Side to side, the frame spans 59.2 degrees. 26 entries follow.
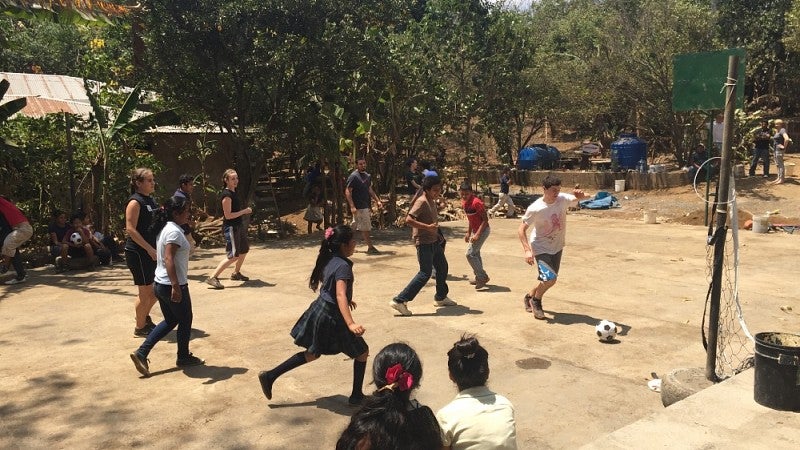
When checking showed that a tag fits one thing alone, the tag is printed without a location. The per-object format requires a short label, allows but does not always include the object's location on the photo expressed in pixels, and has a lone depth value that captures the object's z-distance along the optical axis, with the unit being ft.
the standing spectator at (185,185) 27.99
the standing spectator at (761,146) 62.49
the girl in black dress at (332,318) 16.78
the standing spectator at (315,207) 51.90
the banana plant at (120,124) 41.81
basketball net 17.10
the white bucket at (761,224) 44.39
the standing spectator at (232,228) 30.12
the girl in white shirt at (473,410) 10.70
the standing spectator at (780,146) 60.18
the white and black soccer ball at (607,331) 22.45
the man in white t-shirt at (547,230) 24.62
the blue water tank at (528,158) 81.41
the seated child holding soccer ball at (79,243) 37.29
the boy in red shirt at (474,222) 29.14
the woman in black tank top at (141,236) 22.06
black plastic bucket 15.21
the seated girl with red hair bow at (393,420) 8.79
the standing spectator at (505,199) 57.93
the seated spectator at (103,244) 38.65
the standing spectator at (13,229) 33.14
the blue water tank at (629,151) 72.64
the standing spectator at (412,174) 55.09
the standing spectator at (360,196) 39.28
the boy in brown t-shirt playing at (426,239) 26.23
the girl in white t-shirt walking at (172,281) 19.51
